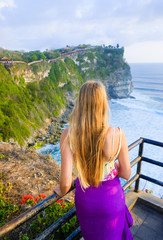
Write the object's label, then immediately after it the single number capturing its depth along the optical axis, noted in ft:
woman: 4.76
